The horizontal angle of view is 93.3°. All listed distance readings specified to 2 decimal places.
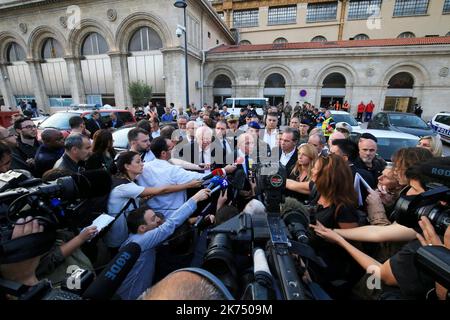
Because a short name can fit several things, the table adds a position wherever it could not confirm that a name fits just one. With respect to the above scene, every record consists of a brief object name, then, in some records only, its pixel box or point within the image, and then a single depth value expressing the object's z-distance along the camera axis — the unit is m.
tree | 17.28
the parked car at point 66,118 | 6.62
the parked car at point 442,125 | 9.84
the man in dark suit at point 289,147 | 3.21
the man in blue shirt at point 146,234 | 1.69
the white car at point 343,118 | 9.71
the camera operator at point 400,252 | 1.13
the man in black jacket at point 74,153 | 2.61
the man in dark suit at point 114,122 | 7.92
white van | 16.16
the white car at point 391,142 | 4.85
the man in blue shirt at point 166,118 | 9.95
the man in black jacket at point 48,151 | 3.09
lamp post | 9.09
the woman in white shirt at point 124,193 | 1.98
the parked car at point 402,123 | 8.56
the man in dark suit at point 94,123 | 6.66
